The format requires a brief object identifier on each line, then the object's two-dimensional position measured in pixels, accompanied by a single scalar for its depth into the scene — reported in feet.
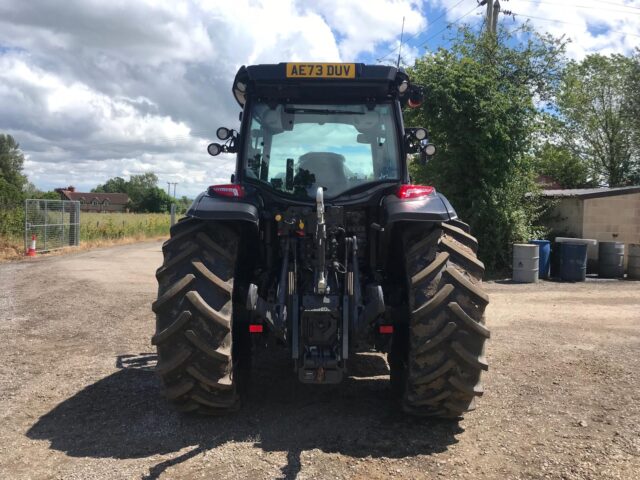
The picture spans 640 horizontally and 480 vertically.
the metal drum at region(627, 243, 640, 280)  48.29
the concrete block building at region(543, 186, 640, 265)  52.42
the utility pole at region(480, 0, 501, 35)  64.47
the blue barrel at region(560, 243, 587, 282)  46.29
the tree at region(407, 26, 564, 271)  46.88
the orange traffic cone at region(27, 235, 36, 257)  59.16
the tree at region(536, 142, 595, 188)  103.45
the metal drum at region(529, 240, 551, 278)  47.52
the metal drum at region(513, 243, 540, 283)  44.47
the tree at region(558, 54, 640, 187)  102.27
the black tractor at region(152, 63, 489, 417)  11.96
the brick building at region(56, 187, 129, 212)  303.07
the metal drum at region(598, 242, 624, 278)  48.60
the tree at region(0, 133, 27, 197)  200.29
